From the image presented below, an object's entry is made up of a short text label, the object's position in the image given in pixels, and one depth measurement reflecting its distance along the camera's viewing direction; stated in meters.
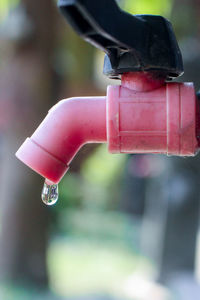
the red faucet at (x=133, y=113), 0.68
